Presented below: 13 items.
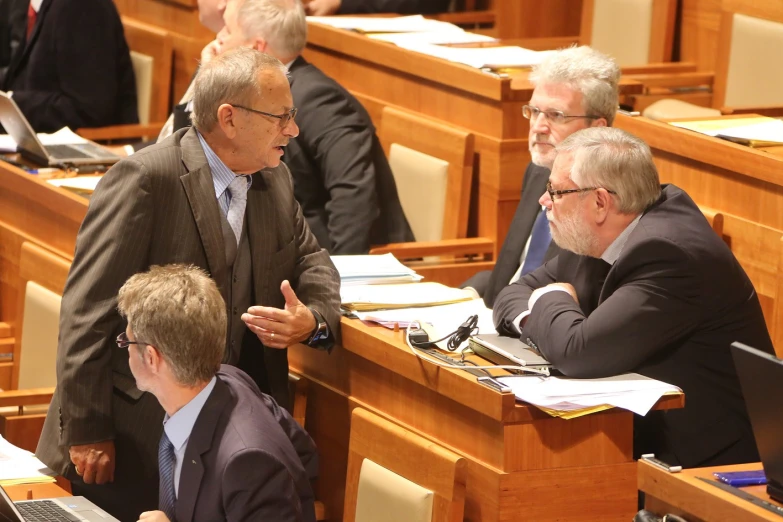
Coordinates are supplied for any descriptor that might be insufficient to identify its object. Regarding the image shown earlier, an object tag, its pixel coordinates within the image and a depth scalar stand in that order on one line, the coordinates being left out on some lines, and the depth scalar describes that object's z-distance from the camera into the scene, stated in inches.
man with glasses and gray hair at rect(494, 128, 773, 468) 231.3
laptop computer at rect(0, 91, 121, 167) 381.1
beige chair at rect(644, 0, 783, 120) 420.5
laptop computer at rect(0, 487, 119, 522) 217.3
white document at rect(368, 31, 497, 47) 417.1
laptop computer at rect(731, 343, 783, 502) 177.8
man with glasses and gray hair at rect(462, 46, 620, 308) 297.9
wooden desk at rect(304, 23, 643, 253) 362.6
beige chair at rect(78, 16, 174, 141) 515.2
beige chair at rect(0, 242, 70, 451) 313.7
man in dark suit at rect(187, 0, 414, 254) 361.1
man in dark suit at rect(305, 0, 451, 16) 494.3
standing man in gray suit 240.4
